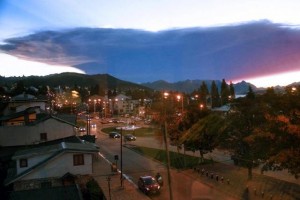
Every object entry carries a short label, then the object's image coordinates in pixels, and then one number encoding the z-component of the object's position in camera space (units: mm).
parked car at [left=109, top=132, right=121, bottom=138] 47997
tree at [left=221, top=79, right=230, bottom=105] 77848
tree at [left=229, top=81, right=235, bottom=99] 79365
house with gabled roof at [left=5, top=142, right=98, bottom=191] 20629
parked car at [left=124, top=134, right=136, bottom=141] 44591
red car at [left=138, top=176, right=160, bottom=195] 20738
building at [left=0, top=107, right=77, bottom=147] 31659
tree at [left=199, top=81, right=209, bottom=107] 81489
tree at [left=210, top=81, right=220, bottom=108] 81130
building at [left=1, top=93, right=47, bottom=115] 46228
